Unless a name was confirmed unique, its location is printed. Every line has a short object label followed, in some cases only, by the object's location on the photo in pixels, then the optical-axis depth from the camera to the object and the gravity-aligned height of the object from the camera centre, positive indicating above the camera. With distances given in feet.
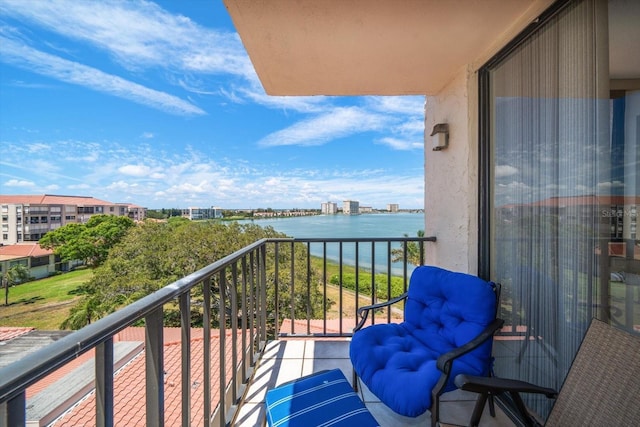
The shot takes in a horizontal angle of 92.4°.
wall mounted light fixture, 9.19 +2.27
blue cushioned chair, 5.25 -2.87
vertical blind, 4.63 +0.32
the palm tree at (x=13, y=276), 80.23 -16.79
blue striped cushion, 4.89 -3.31
